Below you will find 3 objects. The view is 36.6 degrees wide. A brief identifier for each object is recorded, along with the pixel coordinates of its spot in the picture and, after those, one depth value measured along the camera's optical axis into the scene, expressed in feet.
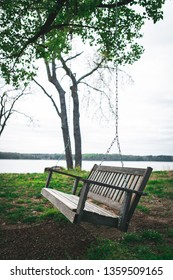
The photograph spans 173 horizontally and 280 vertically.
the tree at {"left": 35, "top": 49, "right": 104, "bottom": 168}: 54.90
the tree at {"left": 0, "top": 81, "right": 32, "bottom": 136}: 82.12
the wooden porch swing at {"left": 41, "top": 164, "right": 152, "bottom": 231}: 11.11
